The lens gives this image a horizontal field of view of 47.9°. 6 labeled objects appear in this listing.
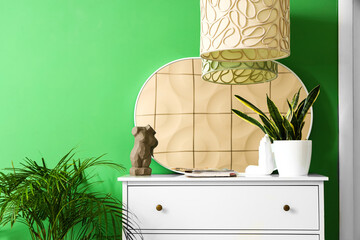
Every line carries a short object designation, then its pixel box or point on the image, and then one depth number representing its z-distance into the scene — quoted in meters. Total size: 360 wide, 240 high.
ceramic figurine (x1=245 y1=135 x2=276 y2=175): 2.11
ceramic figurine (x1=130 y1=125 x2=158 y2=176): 2.13
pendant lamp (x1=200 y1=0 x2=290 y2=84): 1.66
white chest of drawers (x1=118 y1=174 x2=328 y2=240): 1.95
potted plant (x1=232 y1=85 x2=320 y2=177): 2.00
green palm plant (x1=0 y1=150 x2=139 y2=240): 1.95
